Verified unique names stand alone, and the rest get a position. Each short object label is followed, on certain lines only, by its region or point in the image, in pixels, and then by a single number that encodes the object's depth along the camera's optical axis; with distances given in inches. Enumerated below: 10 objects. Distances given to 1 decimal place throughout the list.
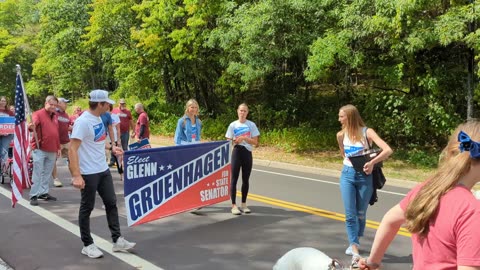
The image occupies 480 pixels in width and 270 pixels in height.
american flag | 267.9
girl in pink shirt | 70.5
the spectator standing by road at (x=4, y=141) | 430.0
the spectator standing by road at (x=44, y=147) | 342.0
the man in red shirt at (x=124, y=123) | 519.5
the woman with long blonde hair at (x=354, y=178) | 214.2
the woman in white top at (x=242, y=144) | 297.6
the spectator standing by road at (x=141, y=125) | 528.8
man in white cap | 218.1
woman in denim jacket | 314.5
